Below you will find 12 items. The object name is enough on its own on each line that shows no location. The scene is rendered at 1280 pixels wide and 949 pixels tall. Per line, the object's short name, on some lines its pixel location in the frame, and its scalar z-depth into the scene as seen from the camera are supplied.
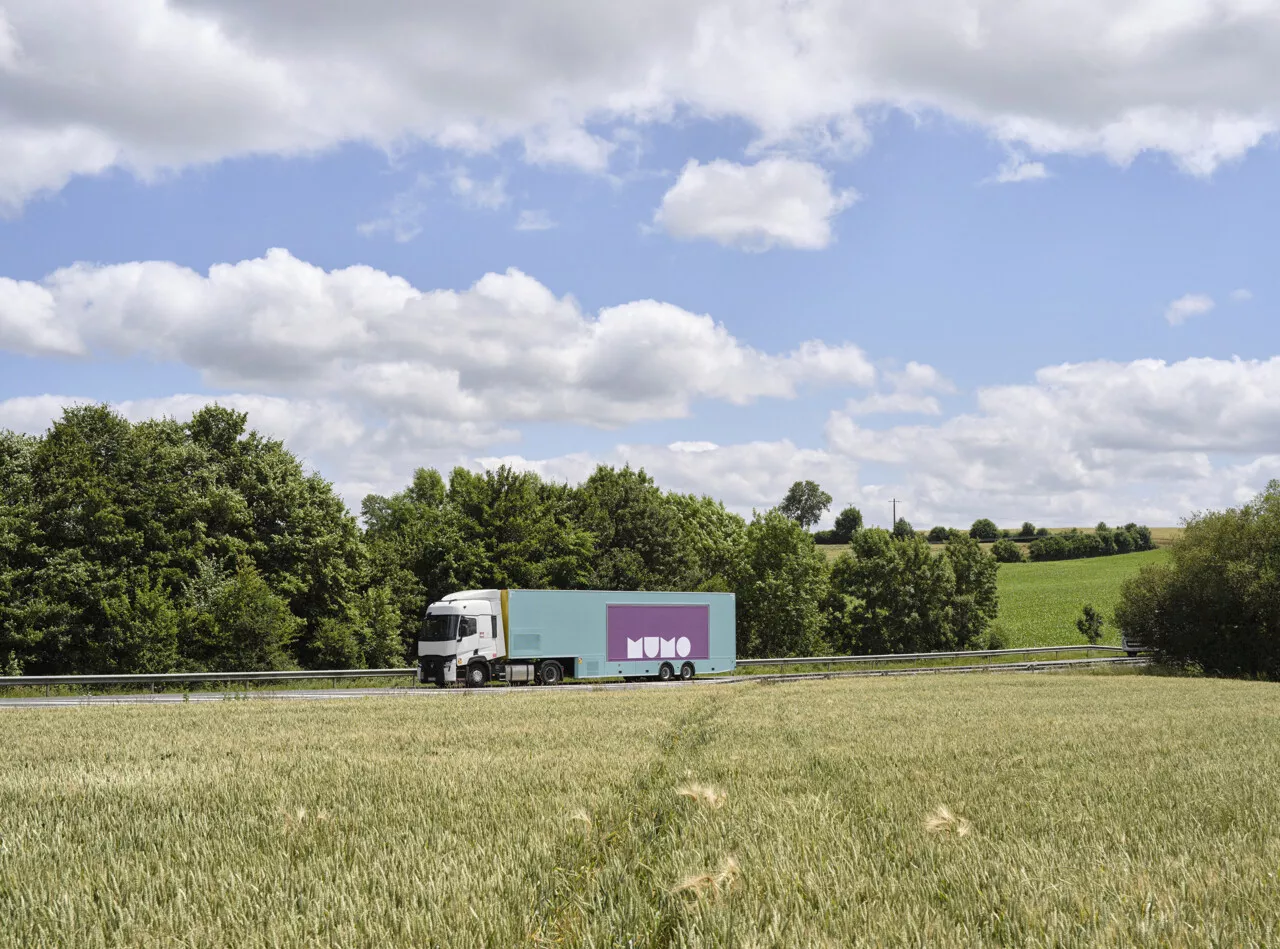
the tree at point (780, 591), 70.25
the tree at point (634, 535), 65.06
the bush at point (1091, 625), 67.25
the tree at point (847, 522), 138.38
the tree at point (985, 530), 140.38
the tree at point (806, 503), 152.00
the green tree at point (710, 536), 77.31
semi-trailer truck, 39.19
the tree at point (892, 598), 70.12
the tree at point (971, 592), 70.81
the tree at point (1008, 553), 123.53
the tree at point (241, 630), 43.91
